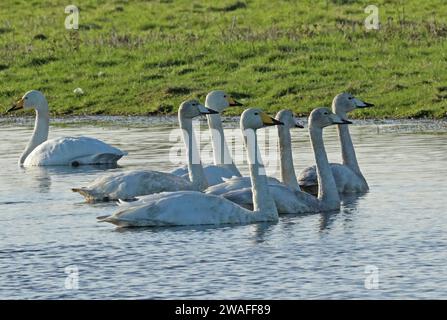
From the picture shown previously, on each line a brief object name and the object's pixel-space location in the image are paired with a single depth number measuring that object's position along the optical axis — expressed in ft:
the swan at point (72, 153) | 63.36
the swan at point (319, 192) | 47.70
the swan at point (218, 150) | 53.78
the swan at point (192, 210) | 44.60
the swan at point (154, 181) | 50.65
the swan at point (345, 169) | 52.85
